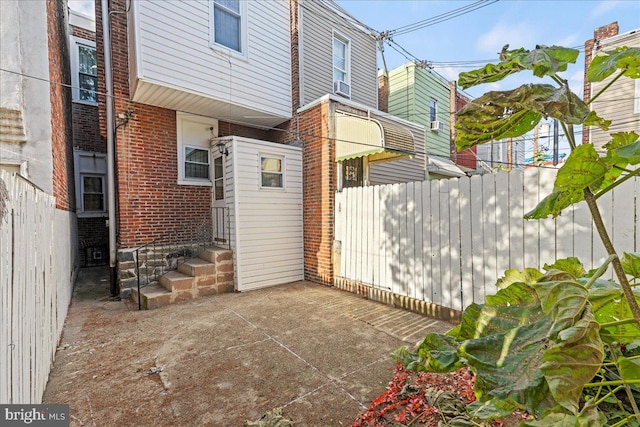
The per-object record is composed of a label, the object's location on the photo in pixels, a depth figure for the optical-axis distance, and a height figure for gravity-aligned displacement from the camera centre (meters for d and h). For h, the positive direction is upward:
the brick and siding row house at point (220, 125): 5.72 +1.91
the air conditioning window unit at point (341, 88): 8.70 +3.59
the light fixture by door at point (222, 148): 6.31 +1.30
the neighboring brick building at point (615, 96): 8.05 +3.04
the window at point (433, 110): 12.59 +4.14
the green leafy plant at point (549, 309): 0.77 -0.35
